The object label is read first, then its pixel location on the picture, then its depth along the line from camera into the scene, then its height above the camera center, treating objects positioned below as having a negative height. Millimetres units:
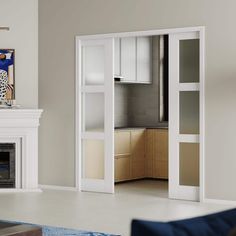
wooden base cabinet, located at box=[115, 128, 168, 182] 8781 -770
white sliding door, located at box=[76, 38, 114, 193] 7734 -109
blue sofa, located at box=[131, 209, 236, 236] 1437 -331
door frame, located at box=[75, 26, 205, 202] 6875 +662
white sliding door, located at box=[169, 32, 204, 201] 7000 -95
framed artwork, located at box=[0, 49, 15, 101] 8047 +511
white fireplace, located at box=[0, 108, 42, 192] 7883 -662
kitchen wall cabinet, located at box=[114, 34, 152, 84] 8922 +834
